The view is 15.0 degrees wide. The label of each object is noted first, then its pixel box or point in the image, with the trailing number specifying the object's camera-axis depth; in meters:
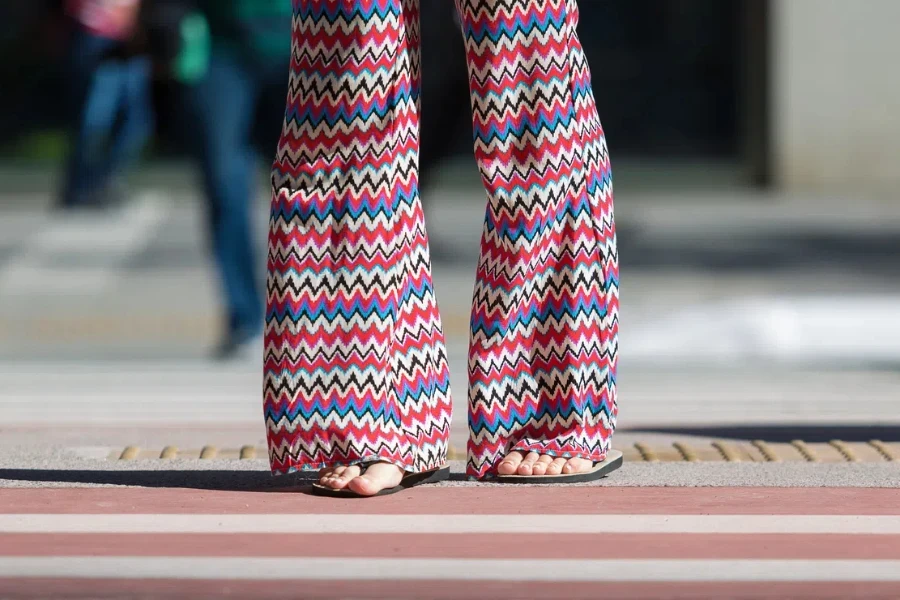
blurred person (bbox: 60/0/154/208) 18.95
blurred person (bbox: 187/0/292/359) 10.96
